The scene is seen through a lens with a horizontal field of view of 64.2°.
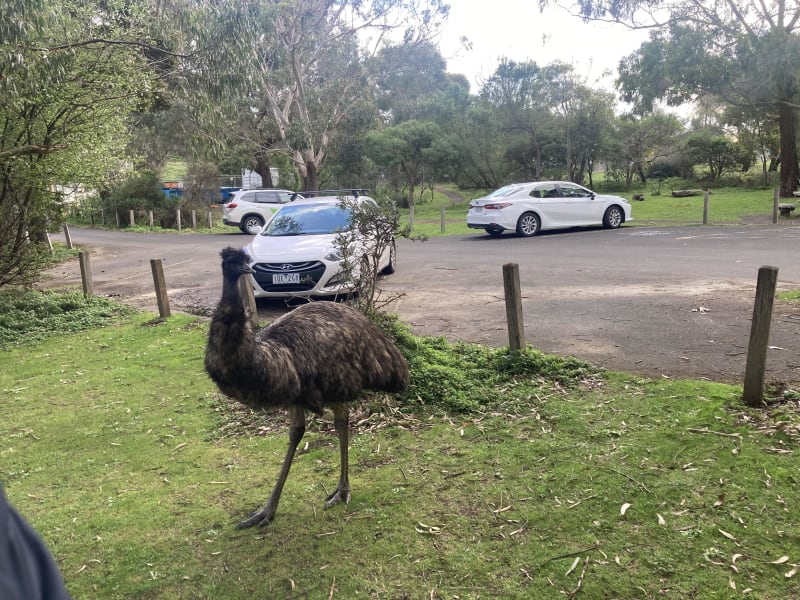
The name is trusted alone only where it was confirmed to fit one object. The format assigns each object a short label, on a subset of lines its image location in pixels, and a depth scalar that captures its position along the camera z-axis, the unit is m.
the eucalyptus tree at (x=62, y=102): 8.65
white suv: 25.22
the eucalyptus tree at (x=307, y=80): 26.92
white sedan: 18.30
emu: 3.30
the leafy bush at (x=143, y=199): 31.30
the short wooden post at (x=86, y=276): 10.98
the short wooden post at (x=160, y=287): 9.55
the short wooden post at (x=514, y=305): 6.08
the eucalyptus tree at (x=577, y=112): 33.53
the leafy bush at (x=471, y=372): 5.60
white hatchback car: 9.40
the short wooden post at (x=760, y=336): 4.67
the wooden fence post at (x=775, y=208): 19.34
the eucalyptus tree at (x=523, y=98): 34.09
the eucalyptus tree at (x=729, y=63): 21.72
